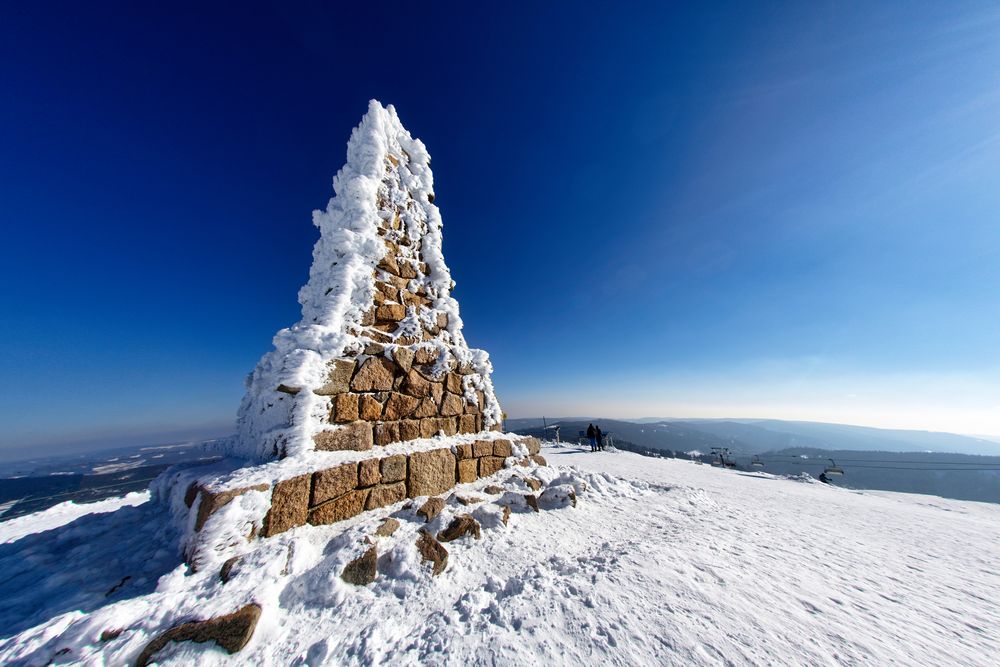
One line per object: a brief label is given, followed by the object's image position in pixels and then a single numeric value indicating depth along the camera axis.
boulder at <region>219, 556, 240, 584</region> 2.61
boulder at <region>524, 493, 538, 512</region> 4.33
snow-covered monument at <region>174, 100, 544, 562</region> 3.36
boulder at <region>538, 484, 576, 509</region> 4.57
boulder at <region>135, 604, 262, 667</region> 2.08
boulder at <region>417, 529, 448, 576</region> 2.95
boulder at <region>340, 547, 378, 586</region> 2.77
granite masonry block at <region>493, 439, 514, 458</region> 5.64
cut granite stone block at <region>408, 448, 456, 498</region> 4.34
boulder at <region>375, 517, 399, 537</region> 3.29
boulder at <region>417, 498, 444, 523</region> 3.71
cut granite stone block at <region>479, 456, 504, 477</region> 5.28
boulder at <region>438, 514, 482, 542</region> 3.45
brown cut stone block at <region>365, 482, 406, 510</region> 3.87
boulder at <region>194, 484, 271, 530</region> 2.88
